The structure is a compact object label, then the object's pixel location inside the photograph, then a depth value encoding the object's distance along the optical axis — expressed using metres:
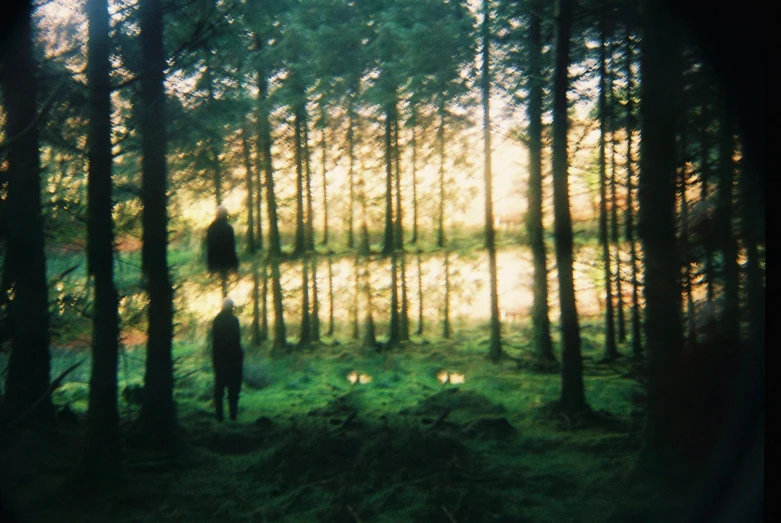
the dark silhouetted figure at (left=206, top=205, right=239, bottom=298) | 10.81
